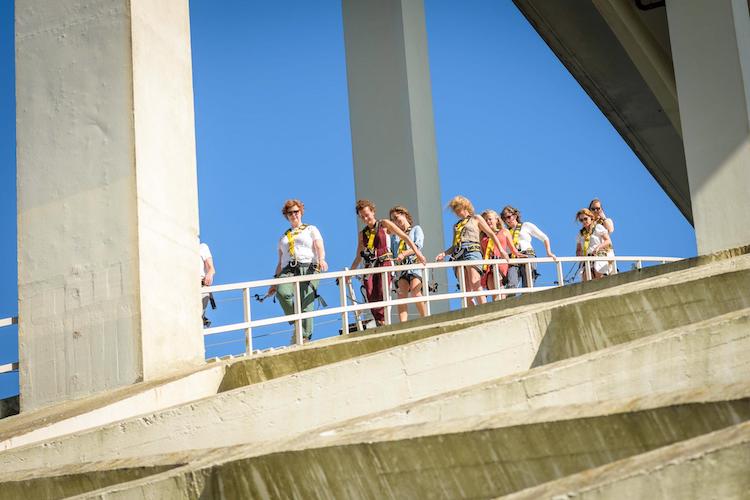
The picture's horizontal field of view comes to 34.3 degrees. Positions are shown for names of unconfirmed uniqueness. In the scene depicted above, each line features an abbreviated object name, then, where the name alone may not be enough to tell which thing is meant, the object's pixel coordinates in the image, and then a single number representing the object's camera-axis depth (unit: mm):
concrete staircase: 3514
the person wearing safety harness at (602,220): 16172
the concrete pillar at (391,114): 17656
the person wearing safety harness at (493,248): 14250
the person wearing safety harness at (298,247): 12383
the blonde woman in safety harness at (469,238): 13461
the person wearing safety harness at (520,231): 15945
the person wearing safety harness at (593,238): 16156
